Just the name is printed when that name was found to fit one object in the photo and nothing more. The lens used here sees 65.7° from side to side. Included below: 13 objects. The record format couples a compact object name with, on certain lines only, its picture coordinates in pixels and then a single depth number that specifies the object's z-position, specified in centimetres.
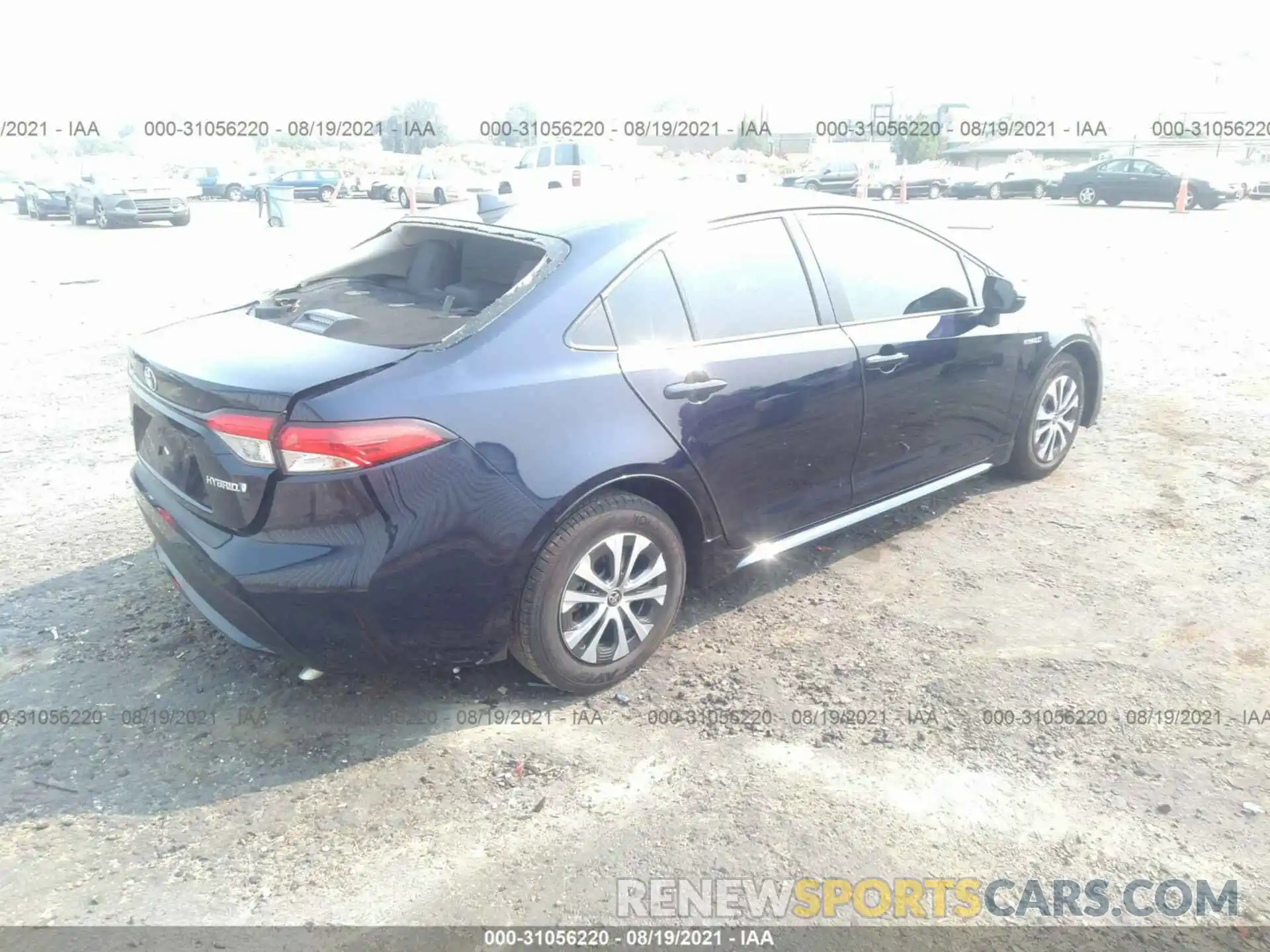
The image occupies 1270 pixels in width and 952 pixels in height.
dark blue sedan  299
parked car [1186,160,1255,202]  2464
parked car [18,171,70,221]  2742
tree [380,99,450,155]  6981
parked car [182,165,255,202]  3781
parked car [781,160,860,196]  3306
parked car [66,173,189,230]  2280
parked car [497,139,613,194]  2395
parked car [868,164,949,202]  3325
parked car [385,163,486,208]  3030
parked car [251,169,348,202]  3425
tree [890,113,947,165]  5332
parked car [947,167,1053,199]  3102
